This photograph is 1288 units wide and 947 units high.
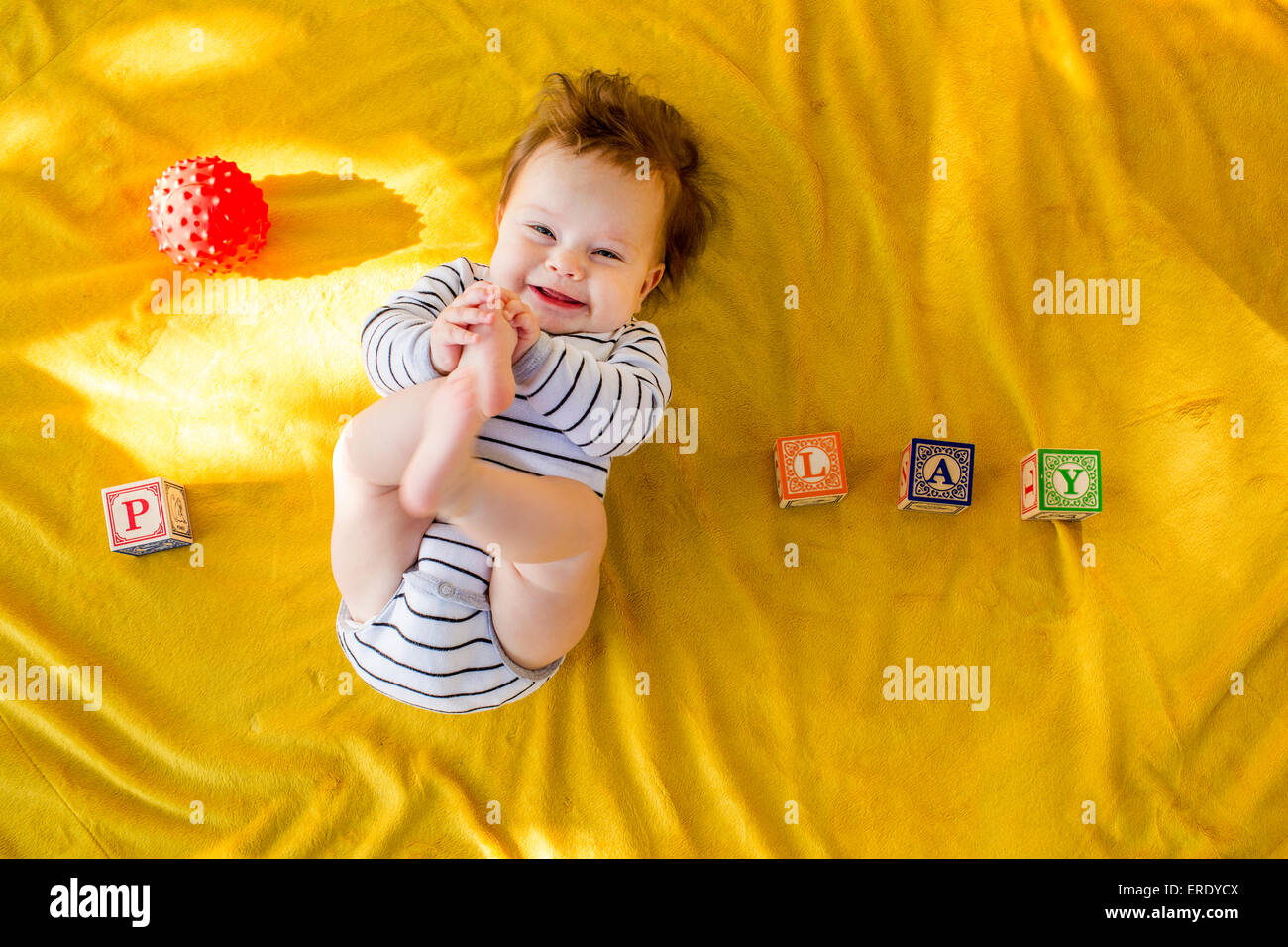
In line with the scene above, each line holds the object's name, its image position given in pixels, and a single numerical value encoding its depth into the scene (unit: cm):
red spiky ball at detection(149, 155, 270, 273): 154
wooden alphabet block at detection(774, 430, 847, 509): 154
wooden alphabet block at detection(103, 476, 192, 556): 150
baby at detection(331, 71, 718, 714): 116
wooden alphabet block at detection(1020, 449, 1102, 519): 152
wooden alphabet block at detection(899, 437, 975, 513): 153
